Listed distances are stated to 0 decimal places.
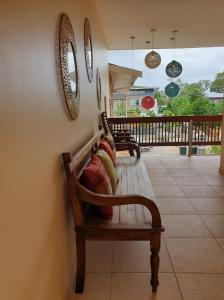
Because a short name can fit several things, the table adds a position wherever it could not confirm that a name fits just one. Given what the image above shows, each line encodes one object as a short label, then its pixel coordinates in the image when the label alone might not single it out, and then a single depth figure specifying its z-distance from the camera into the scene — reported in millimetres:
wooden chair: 3768
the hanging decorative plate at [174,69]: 5328
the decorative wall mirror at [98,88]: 3607
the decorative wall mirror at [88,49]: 2601
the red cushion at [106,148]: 2598
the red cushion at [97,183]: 1699
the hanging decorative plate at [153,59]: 5016
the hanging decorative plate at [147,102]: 6594
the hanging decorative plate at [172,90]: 5645
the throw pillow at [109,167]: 2150
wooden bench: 1516
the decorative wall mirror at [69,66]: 1539
